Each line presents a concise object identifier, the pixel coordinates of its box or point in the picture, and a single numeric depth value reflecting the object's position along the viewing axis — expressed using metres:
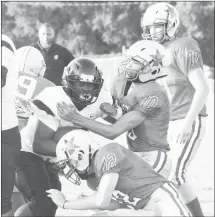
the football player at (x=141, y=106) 18.68
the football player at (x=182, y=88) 19.32
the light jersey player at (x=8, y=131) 18.95
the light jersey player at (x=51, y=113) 18.71
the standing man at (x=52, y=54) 19.58
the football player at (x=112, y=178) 18.54
